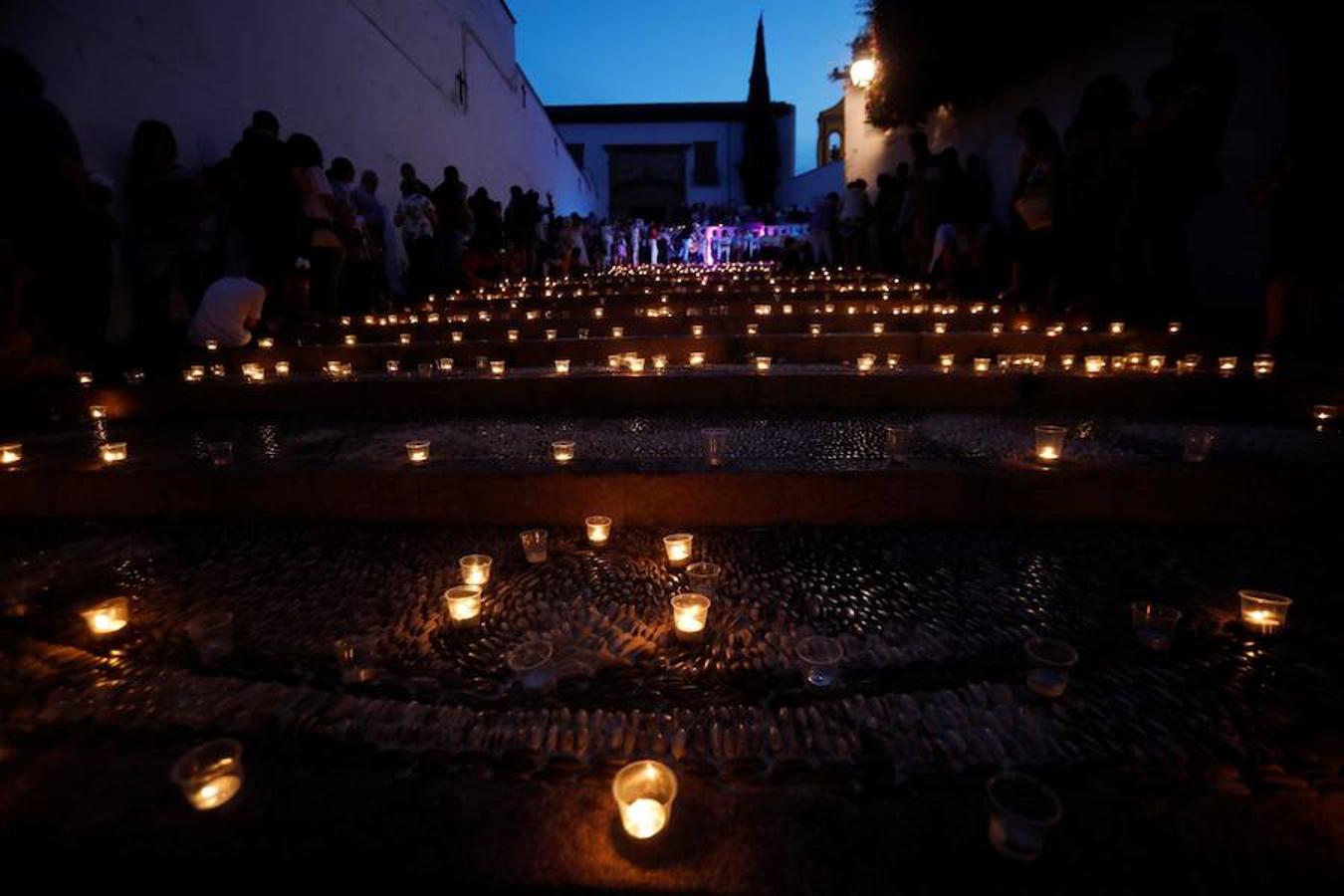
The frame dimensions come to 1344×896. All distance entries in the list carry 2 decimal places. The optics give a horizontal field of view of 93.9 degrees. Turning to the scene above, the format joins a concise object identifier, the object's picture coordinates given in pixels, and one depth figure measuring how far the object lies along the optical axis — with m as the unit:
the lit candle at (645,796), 1.24
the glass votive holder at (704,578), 2.22
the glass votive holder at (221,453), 3.10
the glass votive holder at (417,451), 3.12
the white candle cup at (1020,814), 1.15
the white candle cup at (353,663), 1.89
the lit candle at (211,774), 1.28
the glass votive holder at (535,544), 2.57
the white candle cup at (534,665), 1.77
